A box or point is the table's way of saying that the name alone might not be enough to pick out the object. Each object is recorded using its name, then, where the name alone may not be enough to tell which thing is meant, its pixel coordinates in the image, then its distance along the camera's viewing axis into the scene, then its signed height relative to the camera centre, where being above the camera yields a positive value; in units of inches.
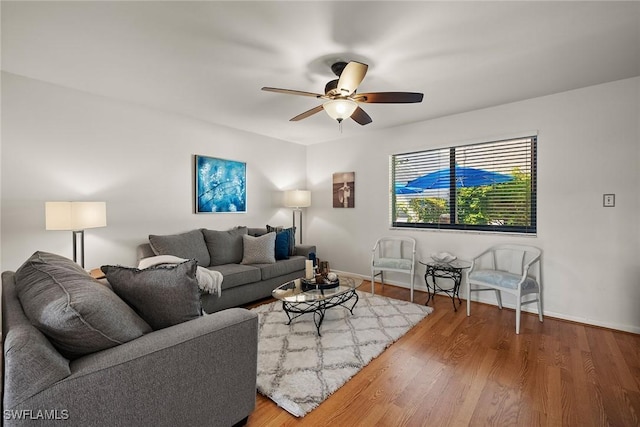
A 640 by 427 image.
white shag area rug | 74.7 -46.4
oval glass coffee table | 104.5 -32.2
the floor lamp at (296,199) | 188.9 +7.6
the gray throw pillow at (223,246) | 144.9 -18.9
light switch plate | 110.0 +3.9
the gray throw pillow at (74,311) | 41.3 -15.5
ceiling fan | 83.6 +36.7
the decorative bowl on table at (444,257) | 137.5 -23.1
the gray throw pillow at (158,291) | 55.4 -16.1
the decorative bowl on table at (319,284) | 110.8 -29.0
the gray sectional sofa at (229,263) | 126.5 -27.7
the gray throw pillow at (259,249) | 148.4 -20.7
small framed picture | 189.7 +14.1
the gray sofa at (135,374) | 36.1 -25.1
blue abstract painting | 156.3 +14.5
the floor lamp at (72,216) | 96.3 -2.0
